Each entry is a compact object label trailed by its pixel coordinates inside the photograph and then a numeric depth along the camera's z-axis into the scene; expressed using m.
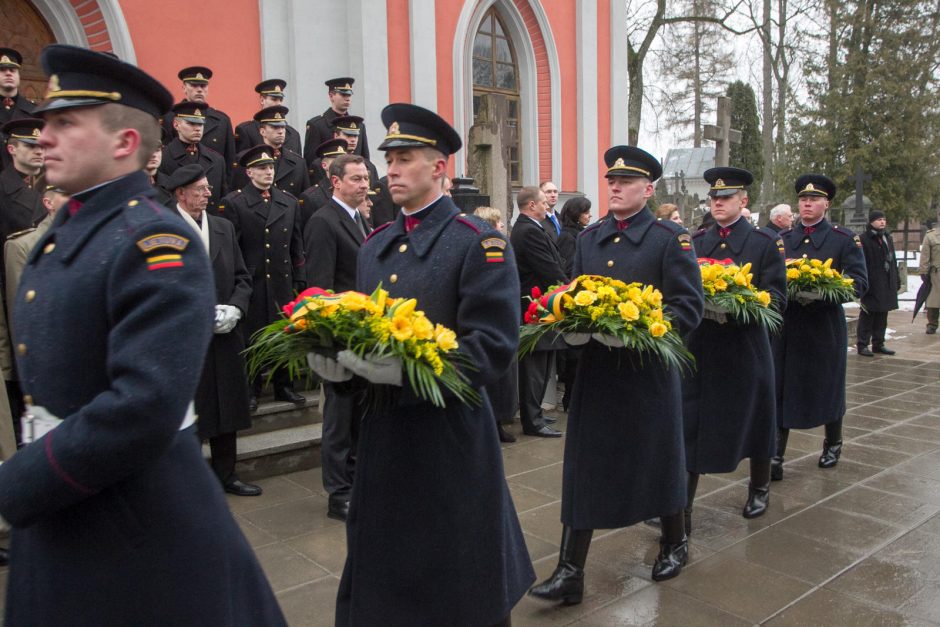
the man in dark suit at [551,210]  8.08
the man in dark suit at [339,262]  5.16
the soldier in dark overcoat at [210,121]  7.70
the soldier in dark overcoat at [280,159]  7.68
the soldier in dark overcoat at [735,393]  4.95
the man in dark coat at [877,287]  12.16
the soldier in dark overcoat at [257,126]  8.28
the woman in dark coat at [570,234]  8.29
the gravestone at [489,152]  8.62
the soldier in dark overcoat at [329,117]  8.66
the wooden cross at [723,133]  14.52
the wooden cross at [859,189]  21.31
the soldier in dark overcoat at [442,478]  2.82
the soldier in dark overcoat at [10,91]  6.69
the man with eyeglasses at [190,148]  6.86
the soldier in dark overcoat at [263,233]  6.32
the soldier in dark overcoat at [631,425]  3.97
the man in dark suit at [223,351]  5.26
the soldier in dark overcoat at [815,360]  6.17
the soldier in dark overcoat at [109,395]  1.74
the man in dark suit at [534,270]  7.34
